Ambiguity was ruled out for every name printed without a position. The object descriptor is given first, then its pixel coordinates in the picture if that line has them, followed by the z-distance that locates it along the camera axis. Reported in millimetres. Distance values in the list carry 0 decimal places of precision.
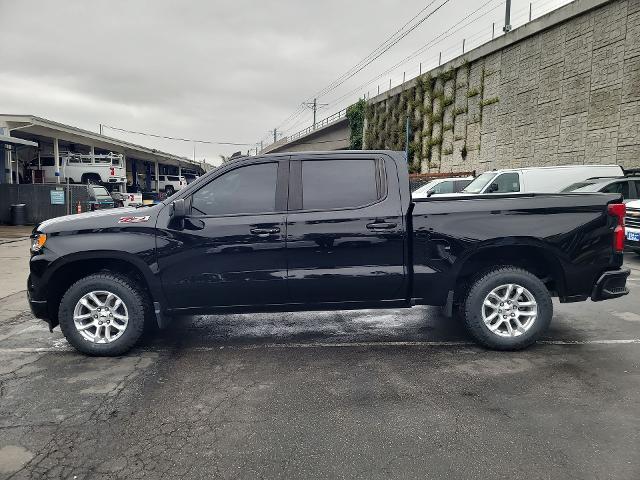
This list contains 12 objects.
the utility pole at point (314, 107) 74644
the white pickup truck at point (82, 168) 32438
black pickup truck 4504
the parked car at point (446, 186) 16656
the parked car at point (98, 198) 19719
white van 12438
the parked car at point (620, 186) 10156
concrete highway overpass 44888
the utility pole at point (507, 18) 22375
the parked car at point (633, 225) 9180
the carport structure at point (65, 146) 22719
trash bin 18547
